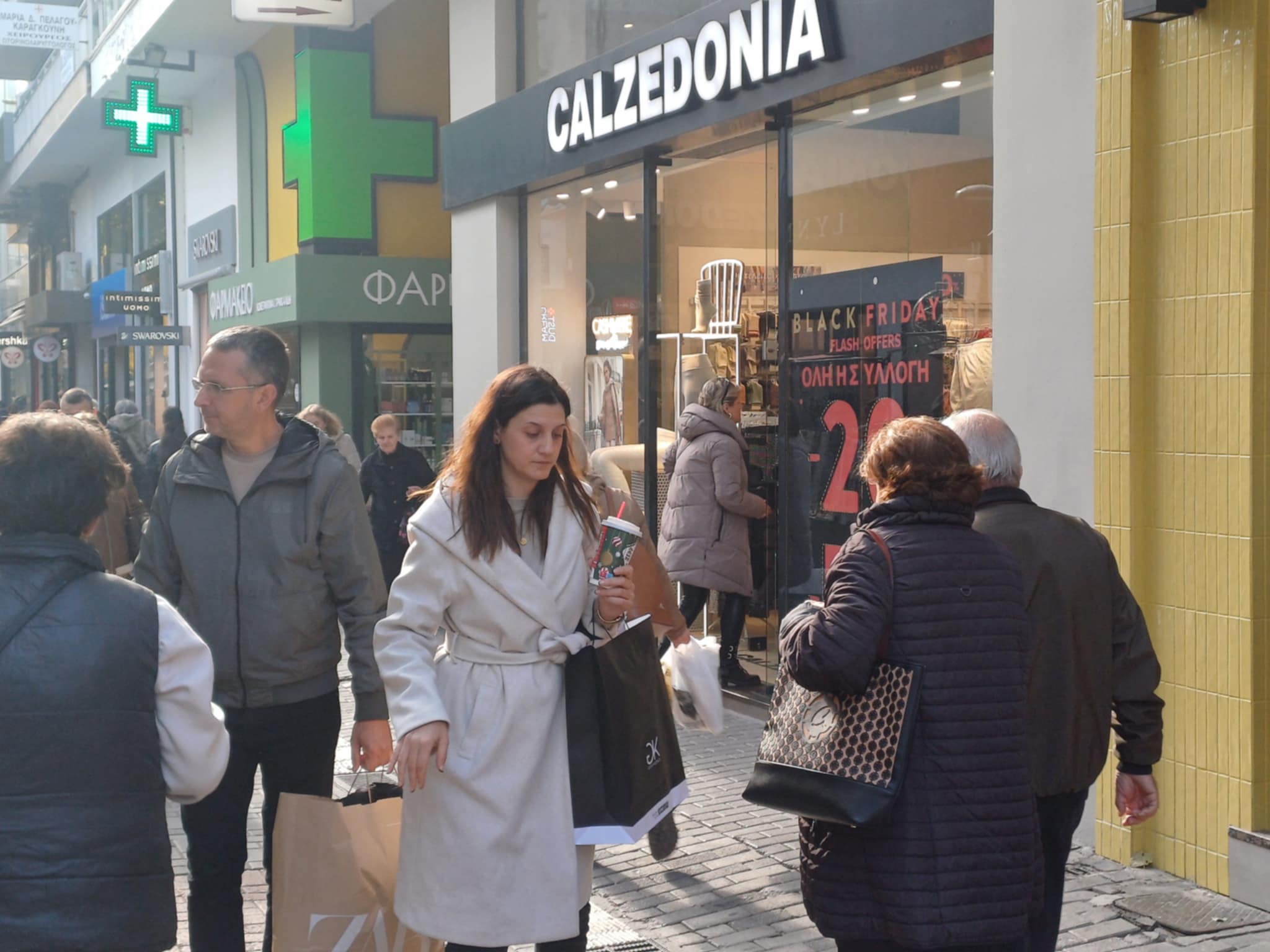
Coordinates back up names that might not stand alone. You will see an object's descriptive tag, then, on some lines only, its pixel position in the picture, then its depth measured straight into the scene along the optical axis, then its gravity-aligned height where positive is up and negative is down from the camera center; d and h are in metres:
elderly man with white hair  3.48 -0.63
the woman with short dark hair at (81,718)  2.61 -0.57
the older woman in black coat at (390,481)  11.21 -0.57
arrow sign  14.88 +4.07
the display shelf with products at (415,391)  17.69 +0.20
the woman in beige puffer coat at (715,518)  8.88 -0.69
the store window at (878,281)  7.18 +0.65
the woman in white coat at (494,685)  3.42 -0.66
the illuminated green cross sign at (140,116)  21.31 +4.33
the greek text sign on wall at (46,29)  28.81 +7.64
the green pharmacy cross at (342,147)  17.33 +3.14
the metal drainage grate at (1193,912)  4.91 -1.77
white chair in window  9.27 +0.73
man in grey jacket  3.97 -0.48
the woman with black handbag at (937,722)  2.92 -0.65
